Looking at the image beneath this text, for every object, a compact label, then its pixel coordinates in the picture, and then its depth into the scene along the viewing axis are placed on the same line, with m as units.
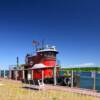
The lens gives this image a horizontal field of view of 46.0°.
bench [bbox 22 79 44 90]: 8.71
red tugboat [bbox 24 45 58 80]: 13.29
